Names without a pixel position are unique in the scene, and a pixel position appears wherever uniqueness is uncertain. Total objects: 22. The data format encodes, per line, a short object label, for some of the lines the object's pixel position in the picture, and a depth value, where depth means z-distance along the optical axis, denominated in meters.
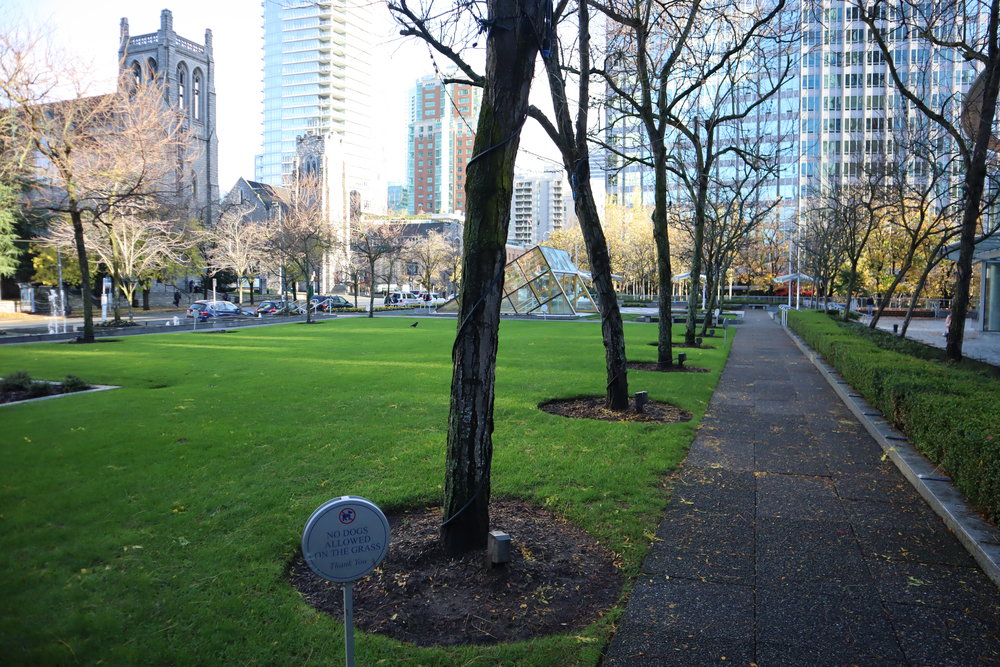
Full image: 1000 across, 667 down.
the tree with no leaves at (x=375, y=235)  57.01
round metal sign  2.89
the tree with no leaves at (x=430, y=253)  78.72
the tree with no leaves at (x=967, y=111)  11.31
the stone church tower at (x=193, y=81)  89.31
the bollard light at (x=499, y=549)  4.54
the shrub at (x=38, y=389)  11.73
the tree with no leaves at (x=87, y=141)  20.58
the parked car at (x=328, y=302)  55.78
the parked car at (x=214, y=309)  44.72
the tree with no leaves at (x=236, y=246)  56.69
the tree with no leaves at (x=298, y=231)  46.53
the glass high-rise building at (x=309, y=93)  128.88
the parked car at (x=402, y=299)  65.90
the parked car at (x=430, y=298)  65.42
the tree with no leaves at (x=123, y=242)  34.91
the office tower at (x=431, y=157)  185.38
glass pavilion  44.28
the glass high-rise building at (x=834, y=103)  74.88
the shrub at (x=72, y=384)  12.46
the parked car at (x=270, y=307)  50.28
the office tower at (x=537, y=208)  176.88
